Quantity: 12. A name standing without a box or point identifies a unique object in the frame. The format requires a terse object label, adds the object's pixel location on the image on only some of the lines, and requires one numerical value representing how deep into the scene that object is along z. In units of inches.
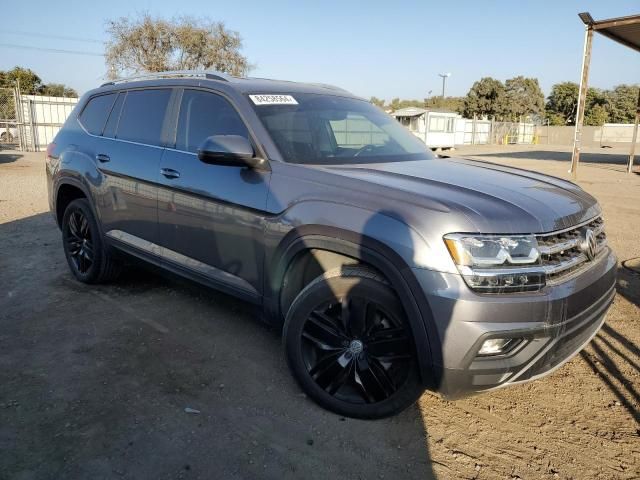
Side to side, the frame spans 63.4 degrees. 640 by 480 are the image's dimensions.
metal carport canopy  585.9
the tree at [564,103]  2797.7
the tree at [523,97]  2647.6
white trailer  1321.4
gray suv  92.0
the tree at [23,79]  1909.4
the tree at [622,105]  2712.4
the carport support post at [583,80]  608.4
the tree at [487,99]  2544.3
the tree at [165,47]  1210.0
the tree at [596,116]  2556.6
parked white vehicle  1020.5
